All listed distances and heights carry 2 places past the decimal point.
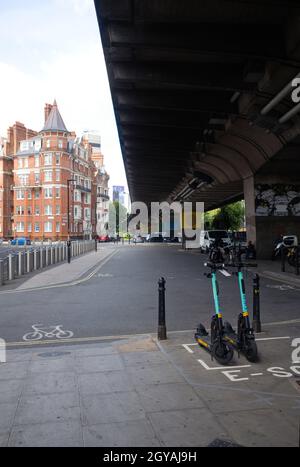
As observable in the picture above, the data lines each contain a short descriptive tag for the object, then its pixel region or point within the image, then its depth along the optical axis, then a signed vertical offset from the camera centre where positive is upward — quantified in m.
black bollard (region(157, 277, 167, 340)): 7.46 -1.41
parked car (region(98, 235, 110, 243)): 92.97 -1.31
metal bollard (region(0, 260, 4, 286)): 16.00 -1.44
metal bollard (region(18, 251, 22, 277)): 19.41 -1.42
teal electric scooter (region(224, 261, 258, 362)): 6.05 -1.46
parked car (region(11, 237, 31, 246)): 64.66 -1.26
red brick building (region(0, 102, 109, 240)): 86.19 +10.10
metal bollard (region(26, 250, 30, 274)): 20.79 -1.28
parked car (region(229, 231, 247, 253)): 43.44 -0.34
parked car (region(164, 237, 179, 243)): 78.62 -1.28
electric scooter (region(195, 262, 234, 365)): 5.98 -1.48
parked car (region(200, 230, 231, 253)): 35.47 -0.41
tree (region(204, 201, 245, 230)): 64.19 +2.18
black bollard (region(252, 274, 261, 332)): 7.72 -1.38
